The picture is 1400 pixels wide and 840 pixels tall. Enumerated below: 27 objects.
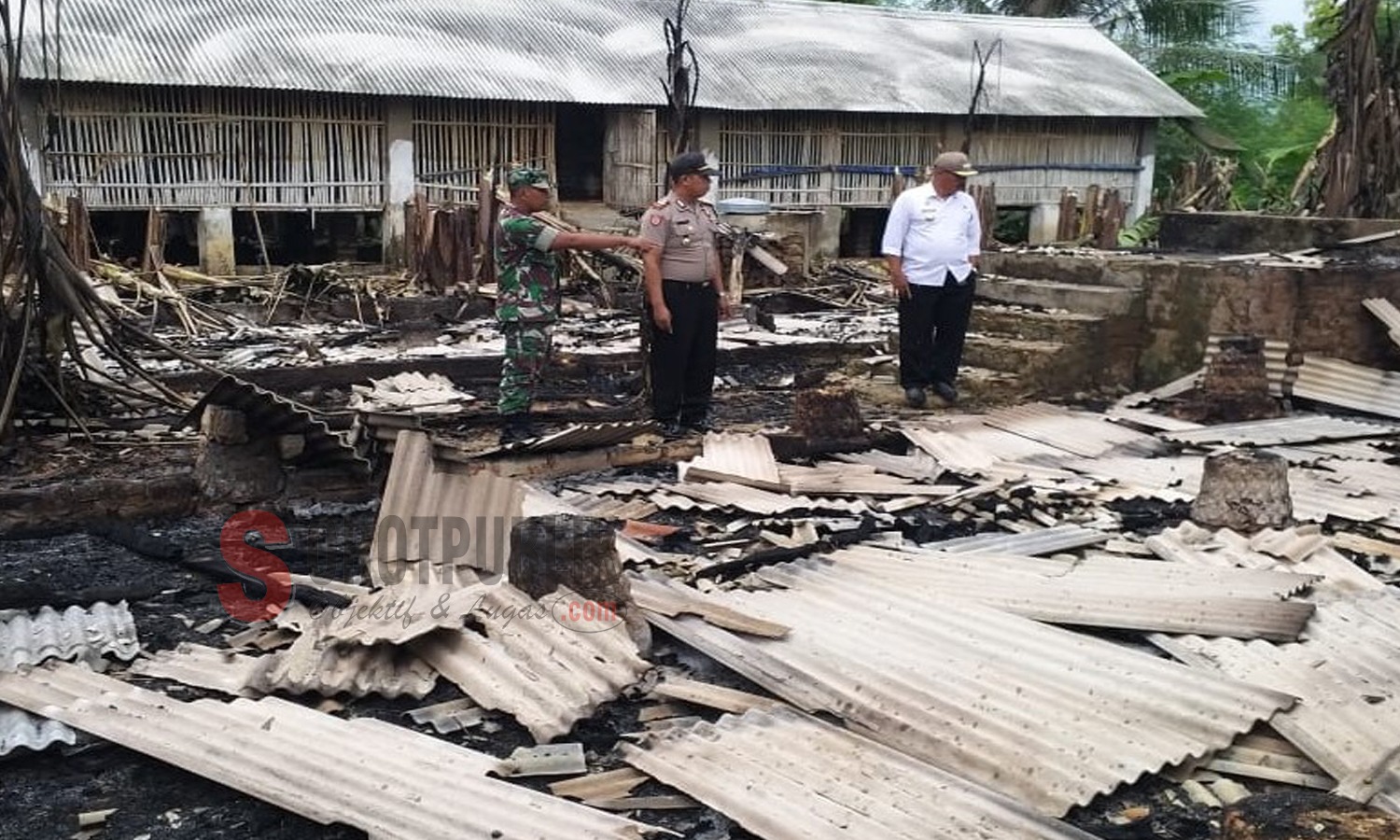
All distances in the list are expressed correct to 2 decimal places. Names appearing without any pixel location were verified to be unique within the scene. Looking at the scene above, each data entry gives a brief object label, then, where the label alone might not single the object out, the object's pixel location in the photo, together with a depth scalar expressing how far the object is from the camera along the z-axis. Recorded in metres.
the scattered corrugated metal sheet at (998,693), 3.36
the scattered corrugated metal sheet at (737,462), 6.26
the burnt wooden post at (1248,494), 5.55
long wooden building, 16.94
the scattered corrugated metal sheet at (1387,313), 8.53
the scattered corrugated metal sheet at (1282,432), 7.36
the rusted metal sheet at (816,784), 3.01
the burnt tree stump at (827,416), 7.08
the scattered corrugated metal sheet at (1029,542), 5.32
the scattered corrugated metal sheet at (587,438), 6.45
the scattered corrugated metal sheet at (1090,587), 4.35
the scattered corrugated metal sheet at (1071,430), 7.31
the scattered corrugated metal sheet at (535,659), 3.69
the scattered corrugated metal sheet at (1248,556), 4.83
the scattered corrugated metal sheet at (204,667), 3.87
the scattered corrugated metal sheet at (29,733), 3.46
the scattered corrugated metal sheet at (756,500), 5.91
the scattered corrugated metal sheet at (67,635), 4.05
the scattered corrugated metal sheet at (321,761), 3.01
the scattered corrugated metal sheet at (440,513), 4.95
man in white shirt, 7.84
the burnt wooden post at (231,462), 5.90
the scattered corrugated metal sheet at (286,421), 5.75
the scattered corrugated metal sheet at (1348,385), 8.20
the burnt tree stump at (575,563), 4.18
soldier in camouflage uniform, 7.31
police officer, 7.00
